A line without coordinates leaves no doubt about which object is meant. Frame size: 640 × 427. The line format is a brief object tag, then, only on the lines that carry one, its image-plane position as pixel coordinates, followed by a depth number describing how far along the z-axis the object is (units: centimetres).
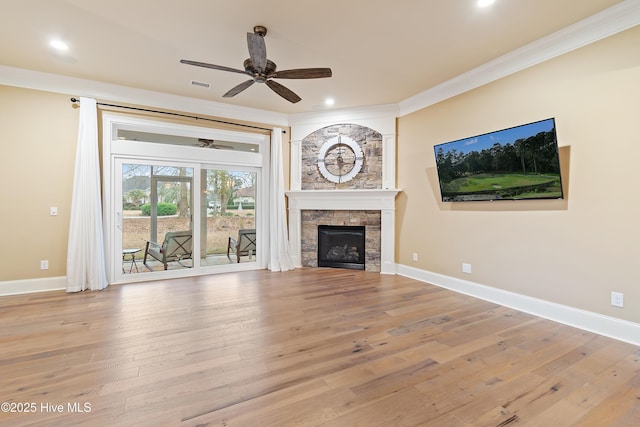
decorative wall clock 541
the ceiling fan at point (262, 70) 271
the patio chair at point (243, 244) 545
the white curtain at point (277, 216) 546
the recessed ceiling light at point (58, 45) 315
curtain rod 425
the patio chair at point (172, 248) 477
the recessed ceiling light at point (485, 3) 253
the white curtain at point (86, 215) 401
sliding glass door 452
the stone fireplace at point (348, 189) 521
